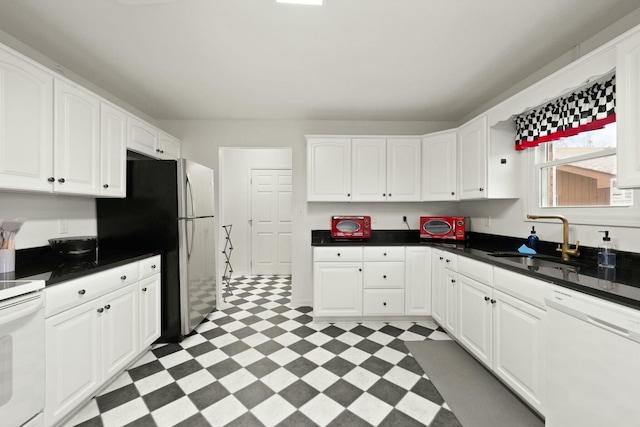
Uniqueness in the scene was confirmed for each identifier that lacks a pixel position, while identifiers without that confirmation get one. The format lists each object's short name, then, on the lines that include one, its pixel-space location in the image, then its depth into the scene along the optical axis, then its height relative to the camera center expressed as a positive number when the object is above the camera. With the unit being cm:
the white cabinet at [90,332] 140 -78
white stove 113 -65
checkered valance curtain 164 +73
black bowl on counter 181 -24
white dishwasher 100 -65
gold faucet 184 -21
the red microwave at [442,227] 296 -16
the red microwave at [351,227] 308 -16
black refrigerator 242 -11
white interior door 484 -14
